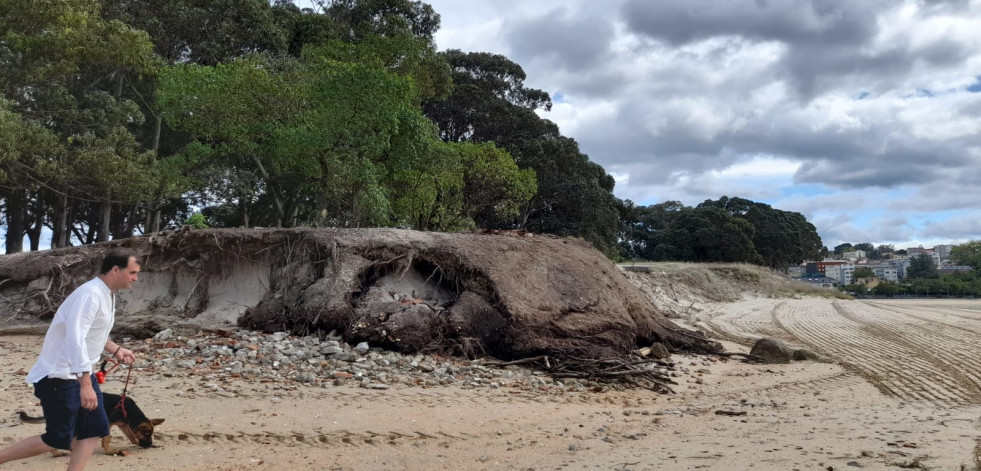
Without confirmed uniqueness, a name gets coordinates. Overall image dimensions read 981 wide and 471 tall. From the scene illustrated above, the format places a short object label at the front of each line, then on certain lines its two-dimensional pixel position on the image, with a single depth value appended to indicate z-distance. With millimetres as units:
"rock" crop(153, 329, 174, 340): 10525
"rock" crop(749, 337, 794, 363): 11703
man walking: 3910
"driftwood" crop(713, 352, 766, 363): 11773
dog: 4969
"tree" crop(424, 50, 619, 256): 33031
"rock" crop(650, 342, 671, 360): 11484
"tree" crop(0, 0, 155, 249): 17172
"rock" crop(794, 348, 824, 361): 11711
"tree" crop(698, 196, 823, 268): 57188
